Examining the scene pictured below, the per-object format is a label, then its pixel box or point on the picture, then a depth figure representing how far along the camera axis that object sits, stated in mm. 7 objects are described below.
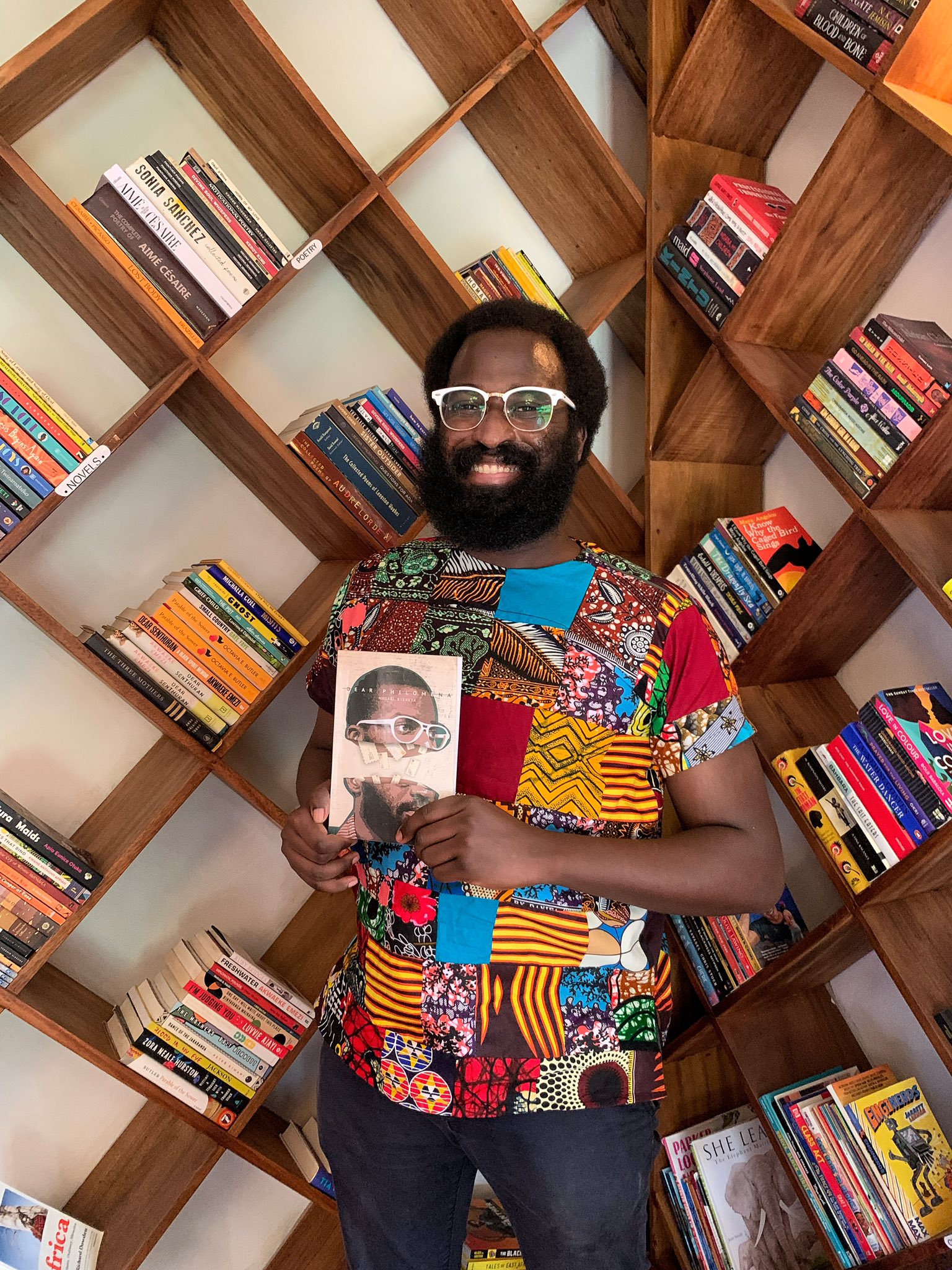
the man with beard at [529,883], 1123
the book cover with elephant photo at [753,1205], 1729
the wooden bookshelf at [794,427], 1520
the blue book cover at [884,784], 1435
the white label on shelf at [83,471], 1519
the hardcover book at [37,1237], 1594
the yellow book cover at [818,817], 1529
